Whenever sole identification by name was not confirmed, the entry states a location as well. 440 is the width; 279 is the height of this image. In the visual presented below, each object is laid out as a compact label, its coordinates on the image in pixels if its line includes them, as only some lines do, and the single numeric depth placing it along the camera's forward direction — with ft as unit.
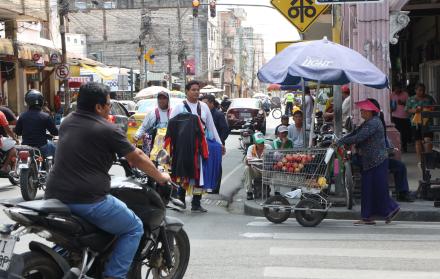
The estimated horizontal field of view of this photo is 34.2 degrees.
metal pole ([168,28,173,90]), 187.28
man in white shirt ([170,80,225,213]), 35.29
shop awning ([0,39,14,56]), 86.64
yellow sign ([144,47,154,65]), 163.94
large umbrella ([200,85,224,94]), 170.30
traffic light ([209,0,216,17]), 116.67
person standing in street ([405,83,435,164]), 49.54
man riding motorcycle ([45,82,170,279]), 16.78
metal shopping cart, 30.96
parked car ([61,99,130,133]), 66.44
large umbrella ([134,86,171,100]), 110.42
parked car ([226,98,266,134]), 106.01
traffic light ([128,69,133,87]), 142.20
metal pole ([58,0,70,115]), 102.42
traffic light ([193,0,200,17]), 97.16
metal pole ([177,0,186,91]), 197.23
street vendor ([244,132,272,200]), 38.47
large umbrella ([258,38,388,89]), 32.04
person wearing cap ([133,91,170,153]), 38.83
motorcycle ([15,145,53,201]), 39.04
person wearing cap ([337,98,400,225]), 31.17
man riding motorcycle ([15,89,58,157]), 40.88
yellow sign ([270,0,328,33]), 48.03
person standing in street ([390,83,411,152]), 59.31
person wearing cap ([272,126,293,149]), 39.35
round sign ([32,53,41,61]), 97.91
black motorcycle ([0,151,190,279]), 15.88
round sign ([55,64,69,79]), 97.35
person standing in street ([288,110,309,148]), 43.21
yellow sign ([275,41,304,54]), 49.83
